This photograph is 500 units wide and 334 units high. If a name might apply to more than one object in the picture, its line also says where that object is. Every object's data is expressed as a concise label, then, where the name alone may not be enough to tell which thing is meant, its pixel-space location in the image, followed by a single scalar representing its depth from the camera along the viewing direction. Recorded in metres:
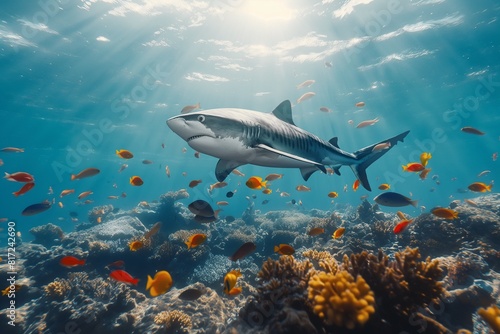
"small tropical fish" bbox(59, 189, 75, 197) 11.43
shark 4.11
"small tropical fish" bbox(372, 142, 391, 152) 7.07
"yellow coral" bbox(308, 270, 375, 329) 2.68
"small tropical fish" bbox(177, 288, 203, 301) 5.16
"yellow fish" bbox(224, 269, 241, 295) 4.82
